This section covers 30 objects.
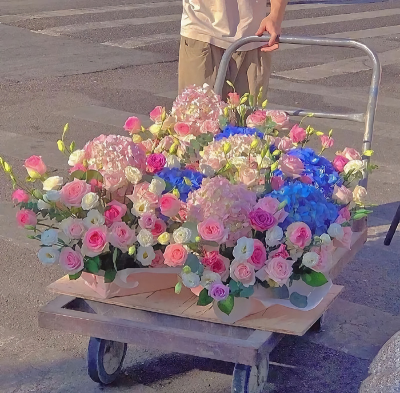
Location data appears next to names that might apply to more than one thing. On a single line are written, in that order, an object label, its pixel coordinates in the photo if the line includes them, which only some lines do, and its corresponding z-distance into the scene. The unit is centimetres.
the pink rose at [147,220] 283
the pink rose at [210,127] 340
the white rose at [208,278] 276
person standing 409
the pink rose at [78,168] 303
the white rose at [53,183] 289
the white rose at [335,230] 290
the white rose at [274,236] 279
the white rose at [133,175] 290
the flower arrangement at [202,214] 276
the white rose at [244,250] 274
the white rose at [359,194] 321
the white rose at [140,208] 284
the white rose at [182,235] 274
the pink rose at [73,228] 279
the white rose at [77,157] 307
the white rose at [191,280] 275
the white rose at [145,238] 280
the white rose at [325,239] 283
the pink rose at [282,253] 280
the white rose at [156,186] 286
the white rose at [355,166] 329
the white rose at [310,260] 280
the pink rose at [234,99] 364
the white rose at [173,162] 313
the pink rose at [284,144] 334
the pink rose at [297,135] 345
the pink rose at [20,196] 290
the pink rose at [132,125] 350
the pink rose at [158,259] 292
